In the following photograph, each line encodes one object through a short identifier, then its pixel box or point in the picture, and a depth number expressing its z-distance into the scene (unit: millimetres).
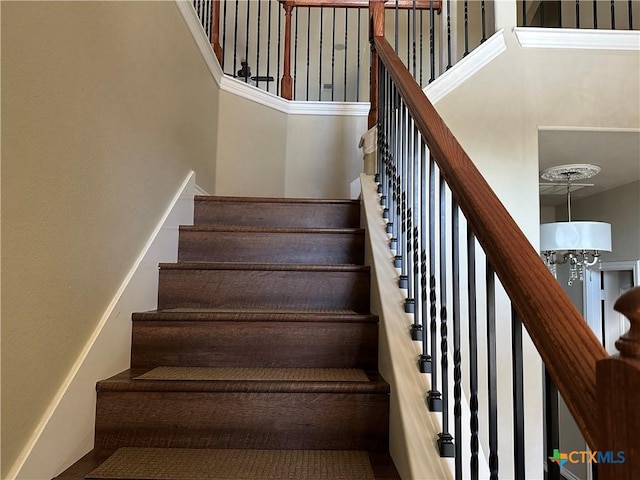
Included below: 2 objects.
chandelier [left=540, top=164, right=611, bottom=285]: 2924
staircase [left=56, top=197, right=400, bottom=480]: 1116
